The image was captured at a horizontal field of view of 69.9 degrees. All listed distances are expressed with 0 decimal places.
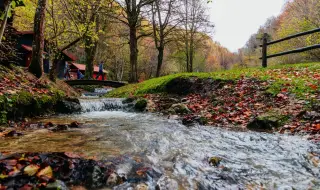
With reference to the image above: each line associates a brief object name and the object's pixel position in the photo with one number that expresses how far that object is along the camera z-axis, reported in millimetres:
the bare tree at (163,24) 18562
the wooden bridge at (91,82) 18375
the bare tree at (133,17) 15914
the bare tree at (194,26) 19908
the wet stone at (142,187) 2198
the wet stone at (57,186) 1920
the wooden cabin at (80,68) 32316
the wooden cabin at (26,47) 24047
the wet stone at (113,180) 2248
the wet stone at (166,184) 2279
